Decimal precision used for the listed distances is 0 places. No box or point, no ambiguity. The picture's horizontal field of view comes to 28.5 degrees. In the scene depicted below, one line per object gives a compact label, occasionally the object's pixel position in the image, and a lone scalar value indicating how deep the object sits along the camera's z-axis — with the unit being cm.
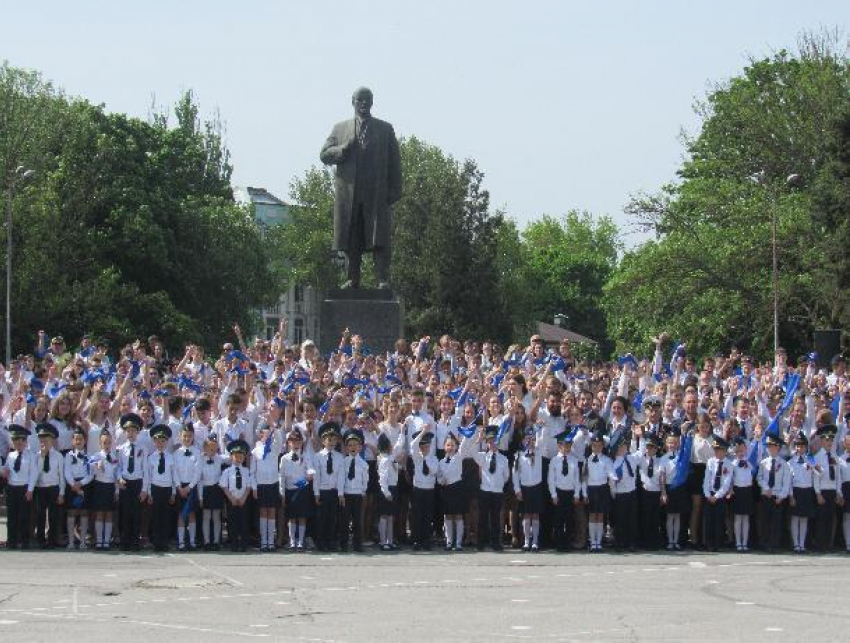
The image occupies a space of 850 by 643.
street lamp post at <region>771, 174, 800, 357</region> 4712
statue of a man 2659
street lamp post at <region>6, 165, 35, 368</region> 4575
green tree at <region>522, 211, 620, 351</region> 11944
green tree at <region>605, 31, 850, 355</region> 5272
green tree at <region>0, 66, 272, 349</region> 5303
